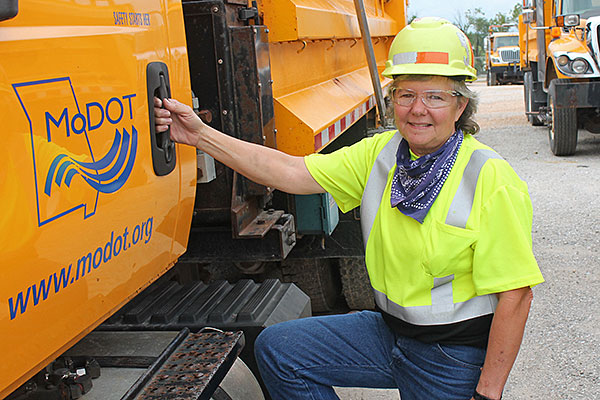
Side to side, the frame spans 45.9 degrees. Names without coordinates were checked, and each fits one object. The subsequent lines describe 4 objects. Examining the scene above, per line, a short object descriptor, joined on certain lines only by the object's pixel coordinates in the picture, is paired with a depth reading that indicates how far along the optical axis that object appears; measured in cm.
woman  201
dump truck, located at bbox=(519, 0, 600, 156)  878
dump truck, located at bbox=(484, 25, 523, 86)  2550
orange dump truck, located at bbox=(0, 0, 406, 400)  135
